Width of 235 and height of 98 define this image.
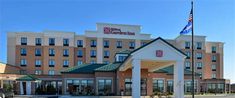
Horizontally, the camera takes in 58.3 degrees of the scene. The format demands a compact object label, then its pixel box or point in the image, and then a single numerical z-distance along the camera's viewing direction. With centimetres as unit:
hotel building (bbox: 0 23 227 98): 2659
